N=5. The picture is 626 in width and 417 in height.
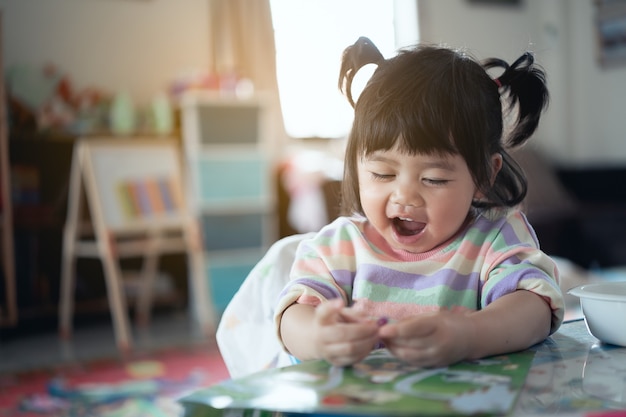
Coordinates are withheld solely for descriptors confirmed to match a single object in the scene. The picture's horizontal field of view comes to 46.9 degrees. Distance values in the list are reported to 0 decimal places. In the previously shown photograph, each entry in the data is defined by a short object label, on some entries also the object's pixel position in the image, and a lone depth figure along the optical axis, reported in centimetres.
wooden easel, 351
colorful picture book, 47
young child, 71
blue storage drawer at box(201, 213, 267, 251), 406
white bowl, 68
